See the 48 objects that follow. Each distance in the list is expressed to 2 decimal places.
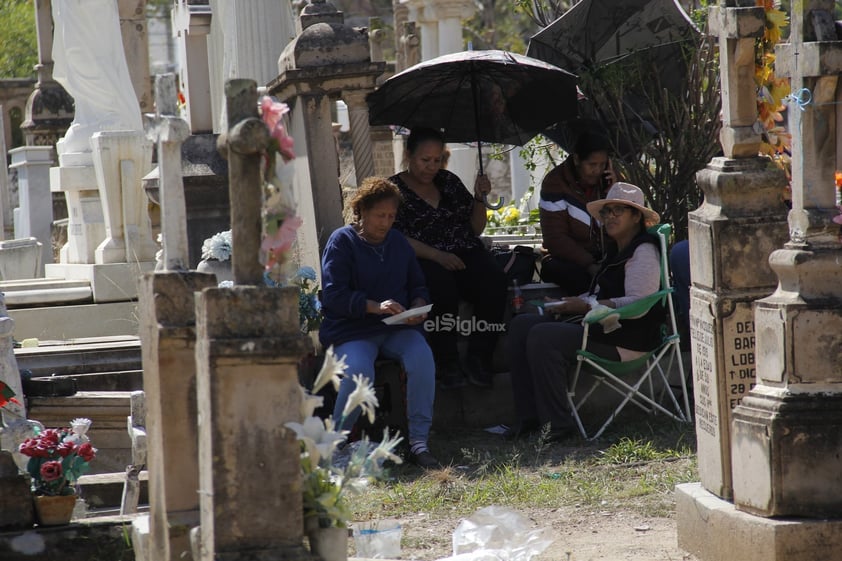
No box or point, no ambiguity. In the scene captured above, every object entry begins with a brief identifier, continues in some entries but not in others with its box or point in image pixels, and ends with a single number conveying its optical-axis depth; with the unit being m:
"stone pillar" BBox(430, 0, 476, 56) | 34.22
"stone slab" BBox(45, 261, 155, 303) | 18.94
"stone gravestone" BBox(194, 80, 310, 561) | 6.74
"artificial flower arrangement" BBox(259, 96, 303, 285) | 7.00
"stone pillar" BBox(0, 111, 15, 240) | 28.50
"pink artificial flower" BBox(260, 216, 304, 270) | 7.00
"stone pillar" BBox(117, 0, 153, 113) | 36.22
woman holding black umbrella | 14.68
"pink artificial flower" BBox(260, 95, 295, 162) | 7.01
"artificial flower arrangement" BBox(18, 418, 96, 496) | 9.41
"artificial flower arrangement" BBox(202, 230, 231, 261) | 13.77
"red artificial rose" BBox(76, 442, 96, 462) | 9.77
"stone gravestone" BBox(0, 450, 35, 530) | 9.32
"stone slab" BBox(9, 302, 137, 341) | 18.06
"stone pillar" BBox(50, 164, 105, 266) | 21.16
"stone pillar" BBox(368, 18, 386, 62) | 32.22
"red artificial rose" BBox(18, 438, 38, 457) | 9.53
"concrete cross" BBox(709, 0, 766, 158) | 9.40
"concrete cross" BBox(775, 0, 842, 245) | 8.70
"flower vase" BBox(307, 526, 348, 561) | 7.13
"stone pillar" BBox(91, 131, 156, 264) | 19.48
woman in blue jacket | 13.12
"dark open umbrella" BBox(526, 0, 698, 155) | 17.17
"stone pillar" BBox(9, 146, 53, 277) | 28.67
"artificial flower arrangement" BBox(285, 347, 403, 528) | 7.00
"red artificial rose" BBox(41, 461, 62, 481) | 9.35
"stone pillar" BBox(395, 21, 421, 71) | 35.27
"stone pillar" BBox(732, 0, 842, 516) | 8.62
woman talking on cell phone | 15.11
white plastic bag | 9.27
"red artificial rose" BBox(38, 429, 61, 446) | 9.64
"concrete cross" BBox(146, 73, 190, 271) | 7.67
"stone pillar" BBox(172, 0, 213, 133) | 16.64
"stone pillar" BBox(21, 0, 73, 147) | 34.59
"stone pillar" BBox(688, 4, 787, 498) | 9.35
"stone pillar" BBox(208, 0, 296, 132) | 18.62
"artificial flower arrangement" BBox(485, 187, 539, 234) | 22.79
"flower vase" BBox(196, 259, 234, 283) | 13.82
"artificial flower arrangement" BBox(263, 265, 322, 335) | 13.90
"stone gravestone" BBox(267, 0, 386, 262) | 15.20
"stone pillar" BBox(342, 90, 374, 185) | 15.65
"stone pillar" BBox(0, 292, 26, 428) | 11.33
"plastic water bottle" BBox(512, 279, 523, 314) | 15.09
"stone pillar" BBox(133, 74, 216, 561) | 7.58
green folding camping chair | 13.52
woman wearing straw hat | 13.62
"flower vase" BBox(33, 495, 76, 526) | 9.38
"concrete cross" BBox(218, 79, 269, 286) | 6.90
